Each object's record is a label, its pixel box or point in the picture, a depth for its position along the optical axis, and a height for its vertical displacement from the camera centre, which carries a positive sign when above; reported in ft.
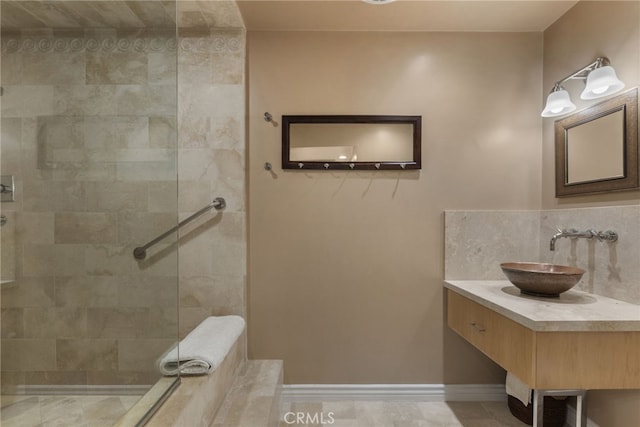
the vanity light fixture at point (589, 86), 5.26 +2.10
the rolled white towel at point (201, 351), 4.84 -2.20
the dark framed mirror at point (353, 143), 7.20 +1.48
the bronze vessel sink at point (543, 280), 5.23 -1.13
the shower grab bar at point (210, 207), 6.97 +0.07
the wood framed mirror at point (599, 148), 5.27 +1.11
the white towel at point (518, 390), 6.15 -3.44
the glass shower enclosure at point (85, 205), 4.61 +0.09
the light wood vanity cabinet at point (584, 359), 4.50 -2.04
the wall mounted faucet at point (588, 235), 5.49 -0.43
